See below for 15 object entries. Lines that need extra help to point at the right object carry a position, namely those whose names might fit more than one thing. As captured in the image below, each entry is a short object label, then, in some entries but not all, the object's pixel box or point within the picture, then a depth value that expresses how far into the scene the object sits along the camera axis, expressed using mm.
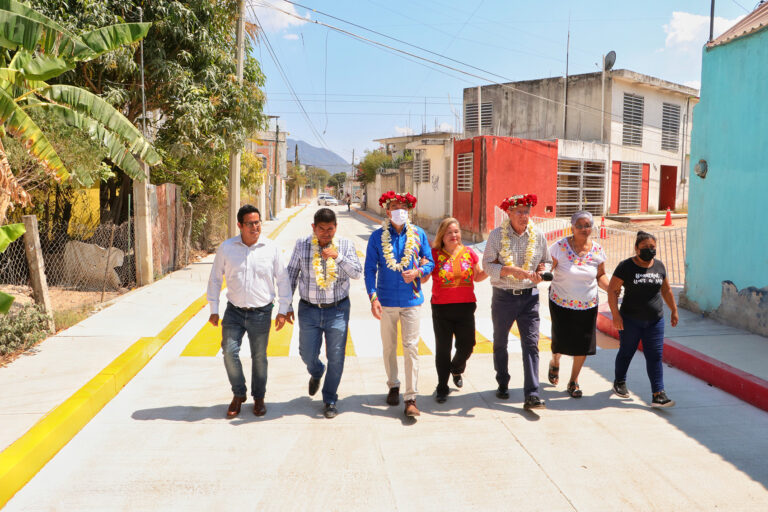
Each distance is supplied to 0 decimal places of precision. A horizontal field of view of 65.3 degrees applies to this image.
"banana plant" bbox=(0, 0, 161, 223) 6188
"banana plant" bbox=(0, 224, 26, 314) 4316
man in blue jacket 5156
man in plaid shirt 5062
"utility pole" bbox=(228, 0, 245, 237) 15500
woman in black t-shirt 5500
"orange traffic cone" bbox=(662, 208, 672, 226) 24109
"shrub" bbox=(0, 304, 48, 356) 6589
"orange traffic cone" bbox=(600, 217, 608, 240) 20431
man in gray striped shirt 5422
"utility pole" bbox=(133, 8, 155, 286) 11852
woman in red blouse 5383
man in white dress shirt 5066
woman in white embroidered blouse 5578
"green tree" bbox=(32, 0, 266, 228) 12117
